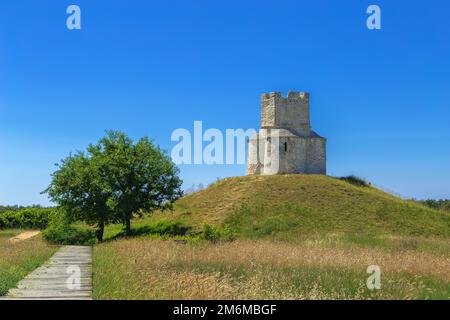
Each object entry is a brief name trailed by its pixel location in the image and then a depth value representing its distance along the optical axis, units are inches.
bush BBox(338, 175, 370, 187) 2328.6
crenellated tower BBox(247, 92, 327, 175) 2309.3
